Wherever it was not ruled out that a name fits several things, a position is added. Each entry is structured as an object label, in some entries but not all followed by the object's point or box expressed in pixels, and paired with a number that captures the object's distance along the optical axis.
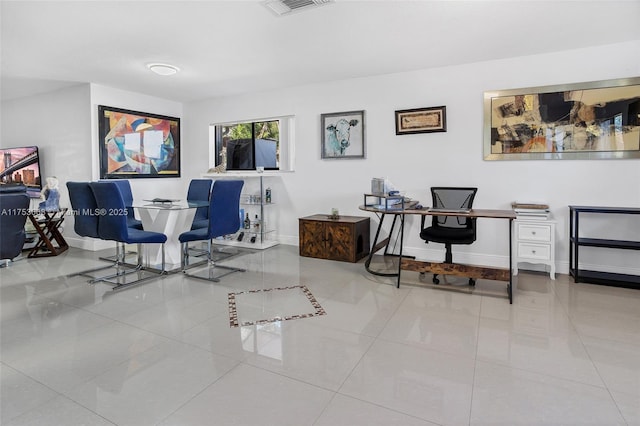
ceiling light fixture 4.45
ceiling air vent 2.94
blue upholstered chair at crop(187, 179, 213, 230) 5.36
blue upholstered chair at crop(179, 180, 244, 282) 3.96
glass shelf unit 5.97
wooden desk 3.34
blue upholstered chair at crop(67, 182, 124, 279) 3.94
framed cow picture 5.26
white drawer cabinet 3.90
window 6.20
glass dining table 4.19
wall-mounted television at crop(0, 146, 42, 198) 6.34
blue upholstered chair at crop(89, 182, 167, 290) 3.69
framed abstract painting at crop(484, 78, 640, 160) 3.85
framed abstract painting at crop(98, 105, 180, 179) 5.68
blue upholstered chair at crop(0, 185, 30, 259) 2.94
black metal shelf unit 3.64
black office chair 3.78
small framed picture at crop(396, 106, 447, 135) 4.70
